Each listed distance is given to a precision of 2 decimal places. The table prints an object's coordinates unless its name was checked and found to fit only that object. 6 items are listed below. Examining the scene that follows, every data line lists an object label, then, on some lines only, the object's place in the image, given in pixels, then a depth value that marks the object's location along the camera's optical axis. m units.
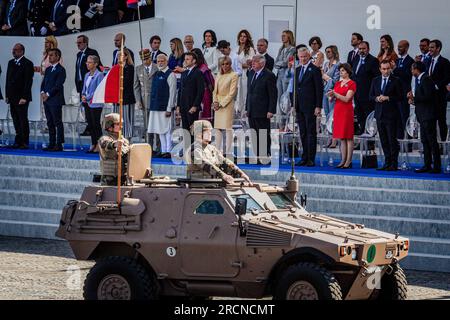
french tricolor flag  26.12
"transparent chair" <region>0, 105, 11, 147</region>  30.19
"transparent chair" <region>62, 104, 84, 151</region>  29.16
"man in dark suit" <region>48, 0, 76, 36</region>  31.06
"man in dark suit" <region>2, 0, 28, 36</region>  31.73
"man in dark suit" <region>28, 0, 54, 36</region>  31.44
